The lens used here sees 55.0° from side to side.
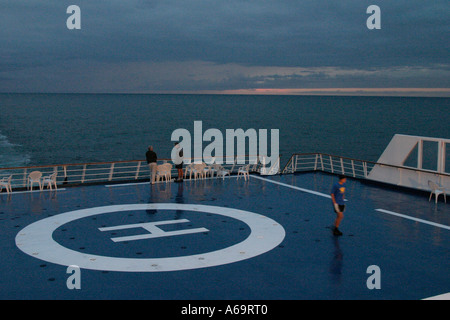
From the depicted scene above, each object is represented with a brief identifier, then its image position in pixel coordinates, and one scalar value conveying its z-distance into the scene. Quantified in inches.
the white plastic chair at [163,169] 609.0
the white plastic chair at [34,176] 525.3
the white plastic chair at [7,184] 534.9
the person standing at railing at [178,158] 601.0
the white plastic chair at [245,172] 645.3
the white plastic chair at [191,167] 634.4
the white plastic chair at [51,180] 553.3
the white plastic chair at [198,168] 629.9
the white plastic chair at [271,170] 696.9
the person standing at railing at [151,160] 600.1
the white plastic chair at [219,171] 651.8
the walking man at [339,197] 366.6
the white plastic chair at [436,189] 503.3
